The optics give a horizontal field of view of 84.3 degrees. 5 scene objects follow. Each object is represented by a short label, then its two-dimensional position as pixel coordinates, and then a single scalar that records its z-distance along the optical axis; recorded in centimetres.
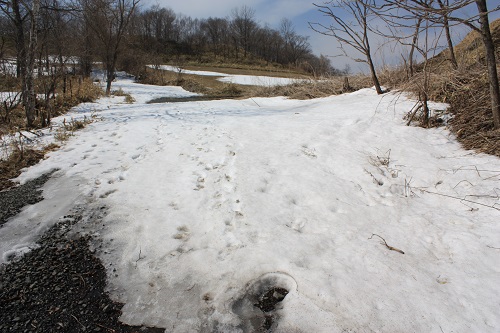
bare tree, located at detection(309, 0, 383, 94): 525
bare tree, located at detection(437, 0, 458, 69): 444
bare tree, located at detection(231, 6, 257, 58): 5497
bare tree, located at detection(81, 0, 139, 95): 1207
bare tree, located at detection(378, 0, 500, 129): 217
